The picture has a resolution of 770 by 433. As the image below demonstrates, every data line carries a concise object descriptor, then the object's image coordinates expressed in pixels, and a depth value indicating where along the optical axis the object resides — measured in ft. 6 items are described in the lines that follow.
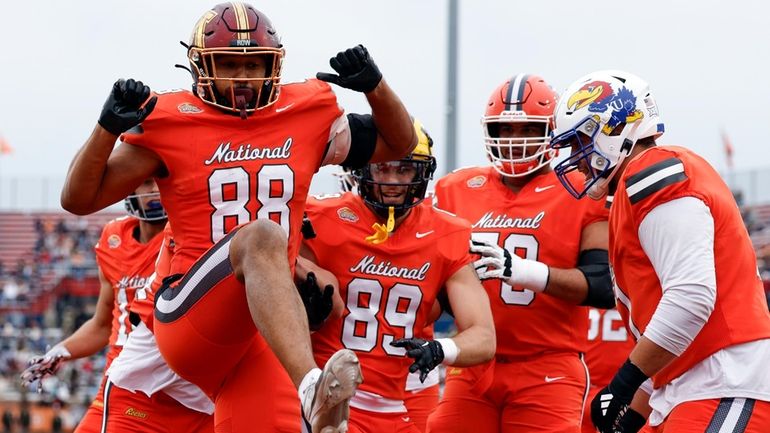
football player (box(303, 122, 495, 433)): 36.78
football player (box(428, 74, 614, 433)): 39.81
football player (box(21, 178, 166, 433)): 44.37
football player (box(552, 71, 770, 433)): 28.45
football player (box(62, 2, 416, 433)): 31.07
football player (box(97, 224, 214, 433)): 39.24
